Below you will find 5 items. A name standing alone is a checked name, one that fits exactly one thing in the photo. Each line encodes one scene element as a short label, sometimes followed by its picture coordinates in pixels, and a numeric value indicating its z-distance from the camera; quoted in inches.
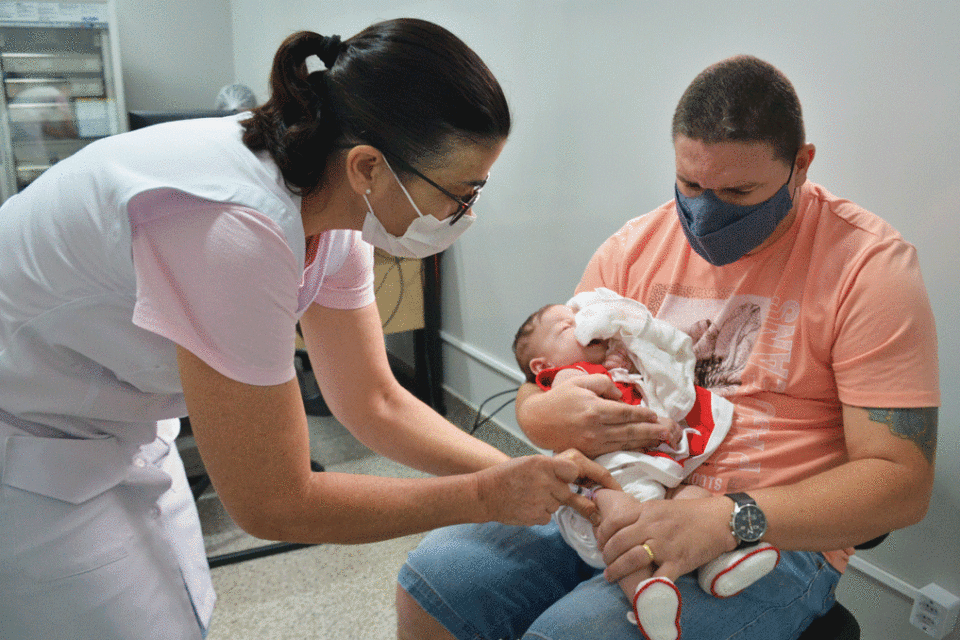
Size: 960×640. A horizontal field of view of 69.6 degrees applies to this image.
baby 42.6
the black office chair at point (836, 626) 46.1
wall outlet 58.4
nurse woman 33.9
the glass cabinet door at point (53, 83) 168.1
